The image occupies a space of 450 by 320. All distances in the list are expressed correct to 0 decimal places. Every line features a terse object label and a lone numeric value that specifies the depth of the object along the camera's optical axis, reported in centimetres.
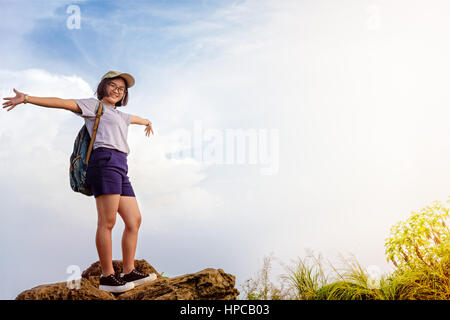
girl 474
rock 411
